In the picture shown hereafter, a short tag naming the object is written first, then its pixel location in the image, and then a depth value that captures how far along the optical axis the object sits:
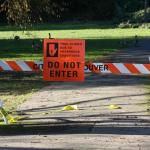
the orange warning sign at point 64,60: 12.56
